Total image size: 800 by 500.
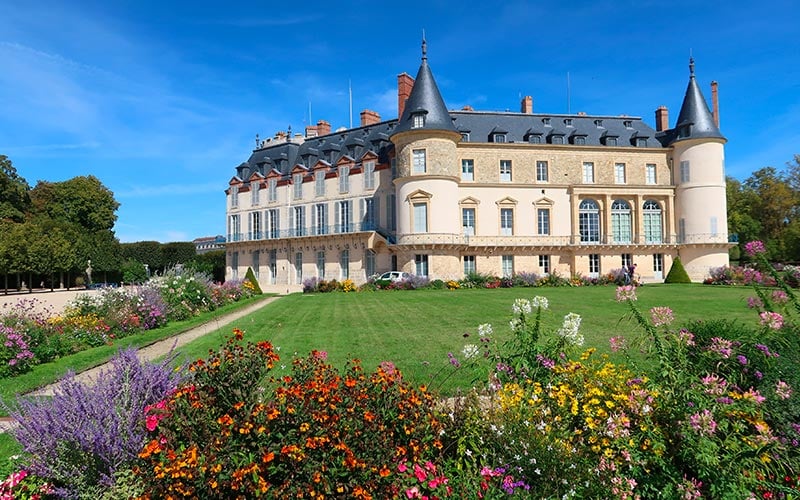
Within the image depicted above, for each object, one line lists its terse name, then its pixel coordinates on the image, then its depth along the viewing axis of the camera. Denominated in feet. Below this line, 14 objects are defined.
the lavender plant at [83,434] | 9.49
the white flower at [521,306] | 14.96
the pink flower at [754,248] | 13.51
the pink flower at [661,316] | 12.63
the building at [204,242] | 301.02
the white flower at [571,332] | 13.53
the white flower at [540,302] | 14.52
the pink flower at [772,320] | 12.10
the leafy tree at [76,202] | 152.66
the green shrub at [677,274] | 90.63
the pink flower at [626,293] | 13.30
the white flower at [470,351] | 13.89
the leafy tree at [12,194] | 130.18
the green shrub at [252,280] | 85.62
